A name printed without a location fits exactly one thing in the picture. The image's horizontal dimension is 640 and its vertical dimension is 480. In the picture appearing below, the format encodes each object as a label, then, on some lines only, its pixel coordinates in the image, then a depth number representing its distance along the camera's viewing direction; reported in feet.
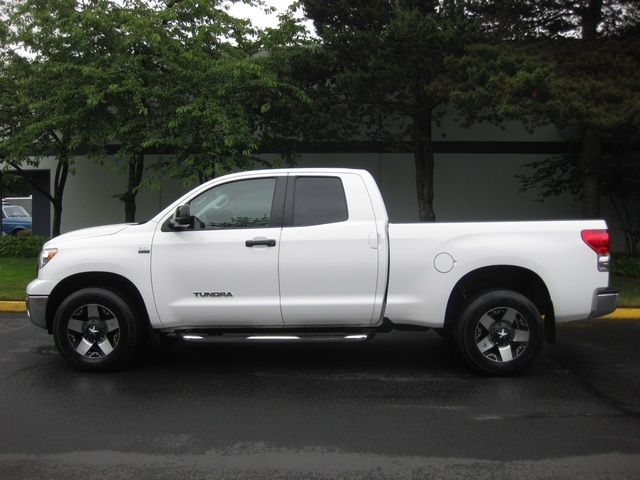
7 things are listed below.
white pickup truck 19.42
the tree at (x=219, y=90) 42.86
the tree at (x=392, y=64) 40.42
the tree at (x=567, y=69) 34.76
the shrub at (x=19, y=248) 56.49
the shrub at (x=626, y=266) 42.14
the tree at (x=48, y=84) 43.70
